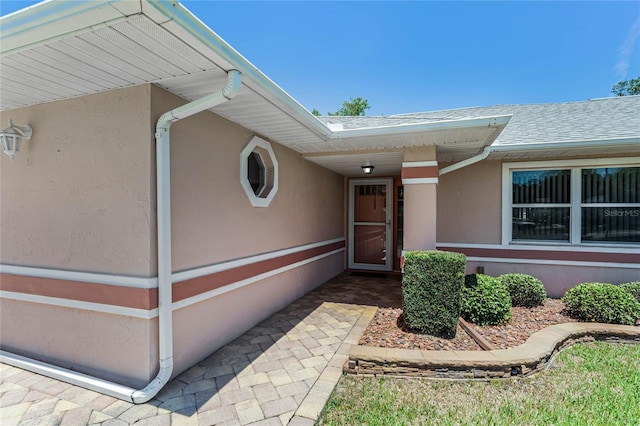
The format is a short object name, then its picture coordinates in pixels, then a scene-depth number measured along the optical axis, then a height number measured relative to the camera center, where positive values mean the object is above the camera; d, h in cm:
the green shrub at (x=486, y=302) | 383 -125
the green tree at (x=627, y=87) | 2045 +906
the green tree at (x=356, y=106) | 2702 +981
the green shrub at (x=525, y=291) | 458 -129
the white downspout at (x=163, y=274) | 244 -57
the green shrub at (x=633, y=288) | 430 -117
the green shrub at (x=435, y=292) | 346 -100
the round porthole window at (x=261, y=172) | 384 +58
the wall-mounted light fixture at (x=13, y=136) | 294 +74
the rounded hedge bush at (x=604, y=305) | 381 -128
